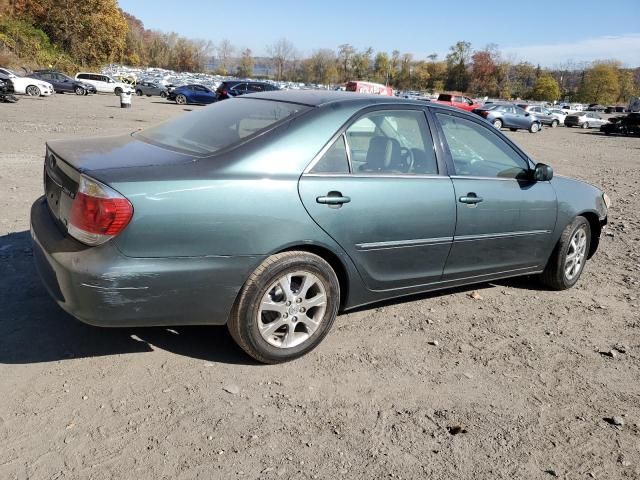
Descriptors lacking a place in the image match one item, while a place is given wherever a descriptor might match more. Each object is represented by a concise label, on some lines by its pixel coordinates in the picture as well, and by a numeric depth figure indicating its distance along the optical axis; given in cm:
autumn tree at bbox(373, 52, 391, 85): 12119
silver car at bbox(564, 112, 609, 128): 4178
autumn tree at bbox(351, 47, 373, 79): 12406
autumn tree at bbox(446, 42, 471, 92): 10656
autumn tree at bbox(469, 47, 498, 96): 10369
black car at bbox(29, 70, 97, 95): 3791
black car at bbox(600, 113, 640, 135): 3394
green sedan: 290
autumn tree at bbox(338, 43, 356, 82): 12462
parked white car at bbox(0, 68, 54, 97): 2911
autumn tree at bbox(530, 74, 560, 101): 9775
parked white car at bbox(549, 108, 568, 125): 4341
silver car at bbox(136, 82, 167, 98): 4453
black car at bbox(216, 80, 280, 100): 3144
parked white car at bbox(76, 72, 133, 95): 4244
